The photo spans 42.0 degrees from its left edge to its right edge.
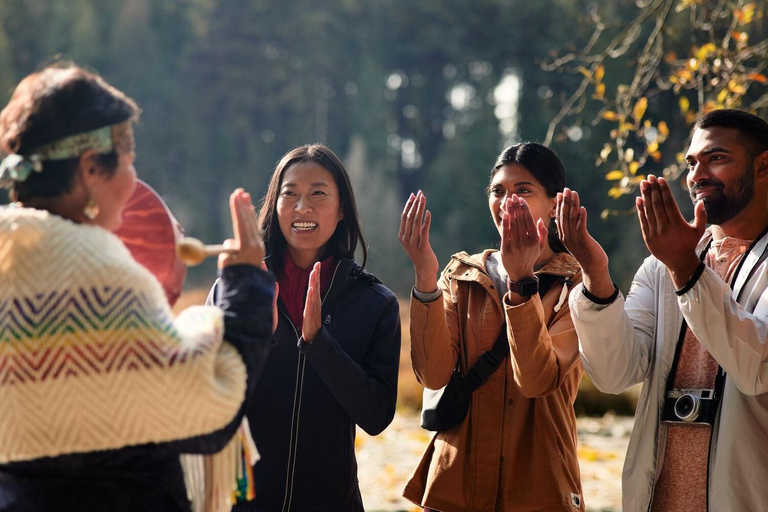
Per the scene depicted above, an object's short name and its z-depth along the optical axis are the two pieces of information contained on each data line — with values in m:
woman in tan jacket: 3.34
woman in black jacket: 3.38
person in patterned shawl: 2.34
